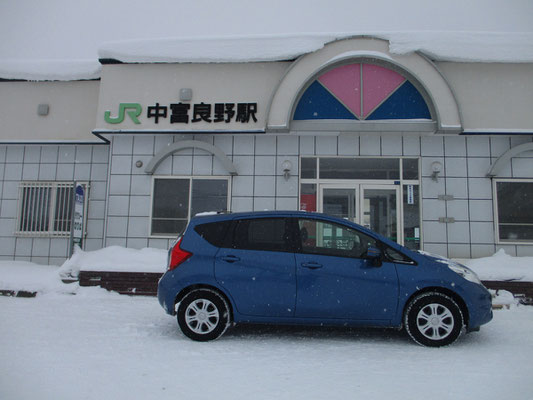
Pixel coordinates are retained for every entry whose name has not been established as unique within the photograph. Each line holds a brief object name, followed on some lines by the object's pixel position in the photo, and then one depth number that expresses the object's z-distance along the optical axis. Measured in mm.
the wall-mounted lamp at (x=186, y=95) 10109
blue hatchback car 5059
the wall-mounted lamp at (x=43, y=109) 11328
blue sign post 9664
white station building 9562
